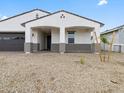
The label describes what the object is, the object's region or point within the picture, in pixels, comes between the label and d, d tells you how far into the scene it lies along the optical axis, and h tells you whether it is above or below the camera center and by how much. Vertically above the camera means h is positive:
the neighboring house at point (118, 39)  9.70 +0.74
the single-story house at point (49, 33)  7.79 +1.47
